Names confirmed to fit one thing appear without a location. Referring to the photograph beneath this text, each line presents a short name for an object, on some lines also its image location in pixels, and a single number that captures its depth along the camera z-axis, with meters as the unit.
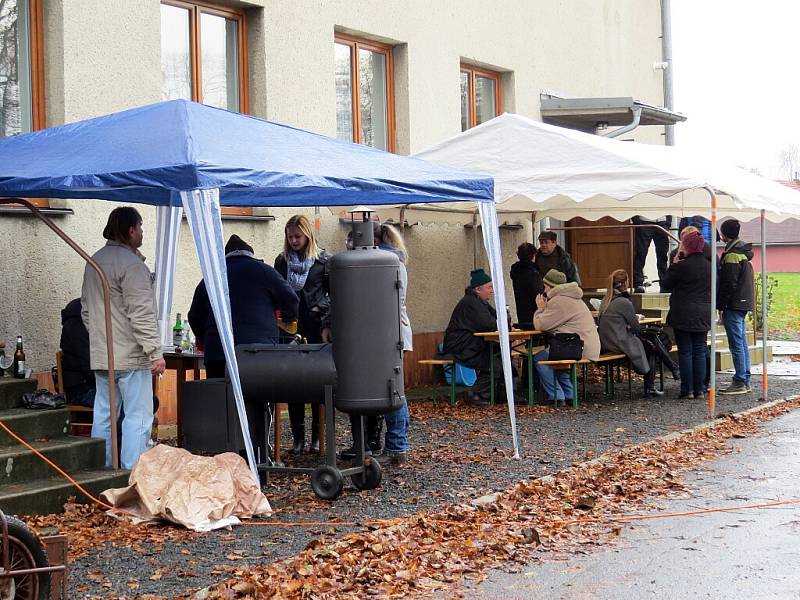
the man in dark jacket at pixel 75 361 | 9.01
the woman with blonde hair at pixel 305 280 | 9.70
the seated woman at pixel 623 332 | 13.66
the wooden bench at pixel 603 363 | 13.15
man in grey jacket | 8.34
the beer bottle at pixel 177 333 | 10.65
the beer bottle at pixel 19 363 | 9.08
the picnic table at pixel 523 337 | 13.14
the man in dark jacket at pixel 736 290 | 14.05
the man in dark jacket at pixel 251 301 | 8.88
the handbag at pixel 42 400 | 8.67
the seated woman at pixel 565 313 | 13.14
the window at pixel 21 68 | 10.44
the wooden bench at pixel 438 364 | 13.55
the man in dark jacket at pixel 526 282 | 15.40
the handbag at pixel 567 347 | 13.02
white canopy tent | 11.99
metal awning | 18.21
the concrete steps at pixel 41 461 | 7.57
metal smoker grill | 8.29
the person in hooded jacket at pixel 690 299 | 13.40
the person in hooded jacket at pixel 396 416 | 9.38
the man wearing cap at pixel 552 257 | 15.77
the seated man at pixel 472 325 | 13.32
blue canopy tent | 7.35
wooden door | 20.23
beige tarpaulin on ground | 7.41
